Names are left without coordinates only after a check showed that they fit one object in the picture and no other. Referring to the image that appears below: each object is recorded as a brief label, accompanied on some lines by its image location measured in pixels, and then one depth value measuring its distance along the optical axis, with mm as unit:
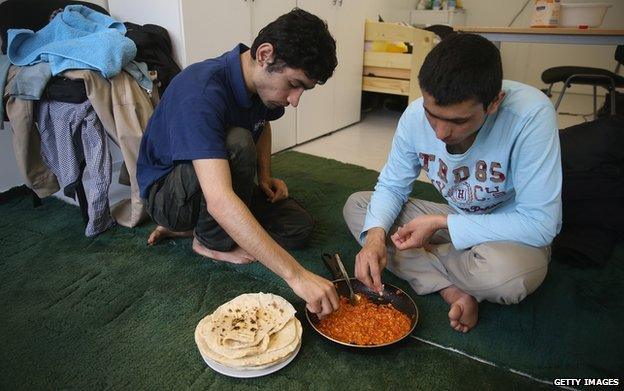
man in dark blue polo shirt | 896
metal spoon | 1058
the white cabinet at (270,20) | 1778
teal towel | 1340
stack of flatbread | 866
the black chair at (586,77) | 2318
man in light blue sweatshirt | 814
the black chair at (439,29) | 3367
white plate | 871
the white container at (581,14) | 2254
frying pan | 1003
